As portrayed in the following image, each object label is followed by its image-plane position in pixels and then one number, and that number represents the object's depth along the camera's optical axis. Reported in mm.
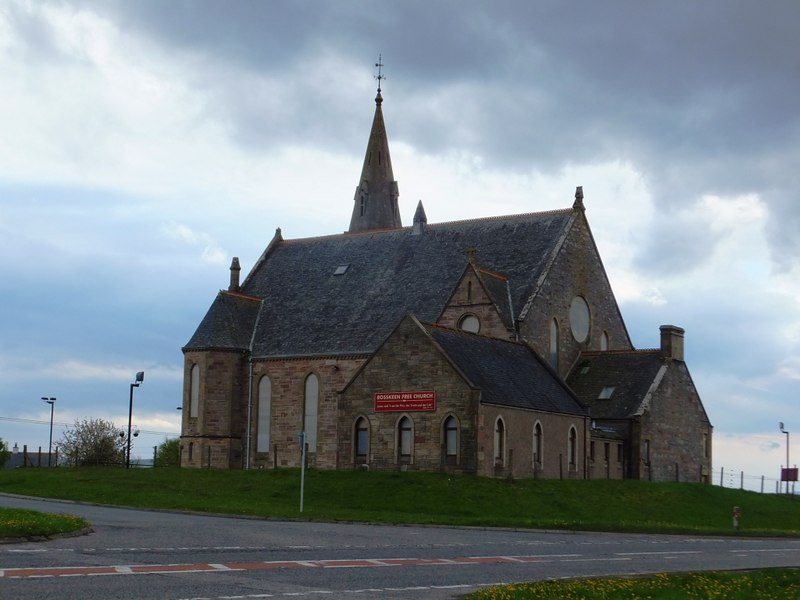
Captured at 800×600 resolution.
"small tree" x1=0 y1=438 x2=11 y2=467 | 126262
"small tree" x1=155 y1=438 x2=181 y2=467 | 95162
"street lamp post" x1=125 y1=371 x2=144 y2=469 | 74000
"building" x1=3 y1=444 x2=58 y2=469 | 95025
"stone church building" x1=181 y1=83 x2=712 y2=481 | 54438
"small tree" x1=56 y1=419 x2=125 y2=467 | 76688
